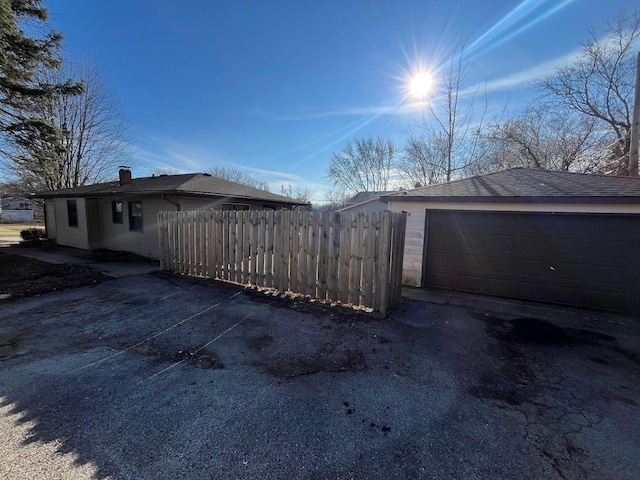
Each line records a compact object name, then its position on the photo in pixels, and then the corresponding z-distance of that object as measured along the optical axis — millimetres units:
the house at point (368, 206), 21469
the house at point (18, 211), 37281
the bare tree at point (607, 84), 11727
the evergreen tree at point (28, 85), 7641
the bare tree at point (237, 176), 44062
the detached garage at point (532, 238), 5344
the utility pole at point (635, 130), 8156
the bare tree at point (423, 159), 16000
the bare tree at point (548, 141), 13266
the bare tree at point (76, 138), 16859
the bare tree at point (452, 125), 12641
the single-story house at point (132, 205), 9898
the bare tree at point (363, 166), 30895
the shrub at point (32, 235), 14653
